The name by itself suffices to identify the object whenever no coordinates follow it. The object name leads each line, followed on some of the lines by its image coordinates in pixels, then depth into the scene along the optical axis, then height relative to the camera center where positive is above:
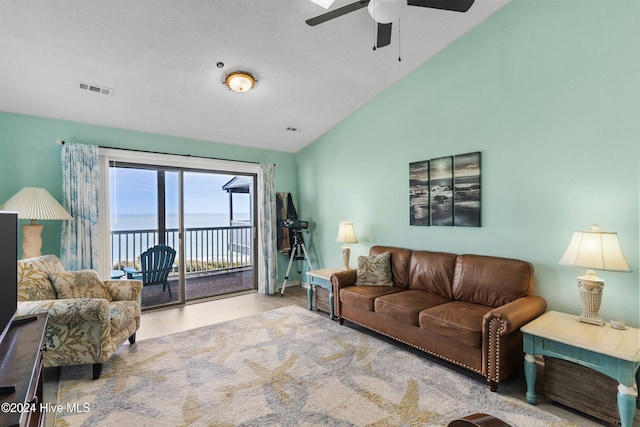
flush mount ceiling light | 3.08 +1.38
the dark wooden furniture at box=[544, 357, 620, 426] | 1.86 -1.17
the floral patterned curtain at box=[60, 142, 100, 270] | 3.45 +0.13
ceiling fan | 2.02 +1.40
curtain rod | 3.47 +0.85
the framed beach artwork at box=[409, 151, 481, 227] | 3.13 +0.23
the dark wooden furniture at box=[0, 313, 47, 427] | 1.01 -0.65
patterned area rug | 1.96 -1.33
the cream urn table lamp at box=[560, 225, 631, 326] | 2.10 -0.35
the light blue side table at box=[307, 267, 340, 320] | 3.79 -0.92
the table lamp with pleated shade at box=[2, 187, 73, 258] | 2.95 +0.04
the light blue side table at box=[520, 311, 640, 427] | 1.75 -0.88
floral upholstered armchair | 2.31 -0.79
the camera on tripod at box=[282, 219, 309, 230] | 4.97 -0.18
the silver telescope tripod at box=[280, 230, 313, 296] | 5.06 -0.66
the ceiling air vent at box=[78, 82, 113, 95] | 3.03 +1.31
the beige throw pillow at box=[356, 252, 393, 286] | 3.57 -0.70
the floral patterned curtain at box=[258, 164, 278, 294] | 5.03 -0.25
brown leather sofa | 2.25 -0.87
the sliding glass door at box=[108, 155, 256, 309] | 4.16 -0.17
